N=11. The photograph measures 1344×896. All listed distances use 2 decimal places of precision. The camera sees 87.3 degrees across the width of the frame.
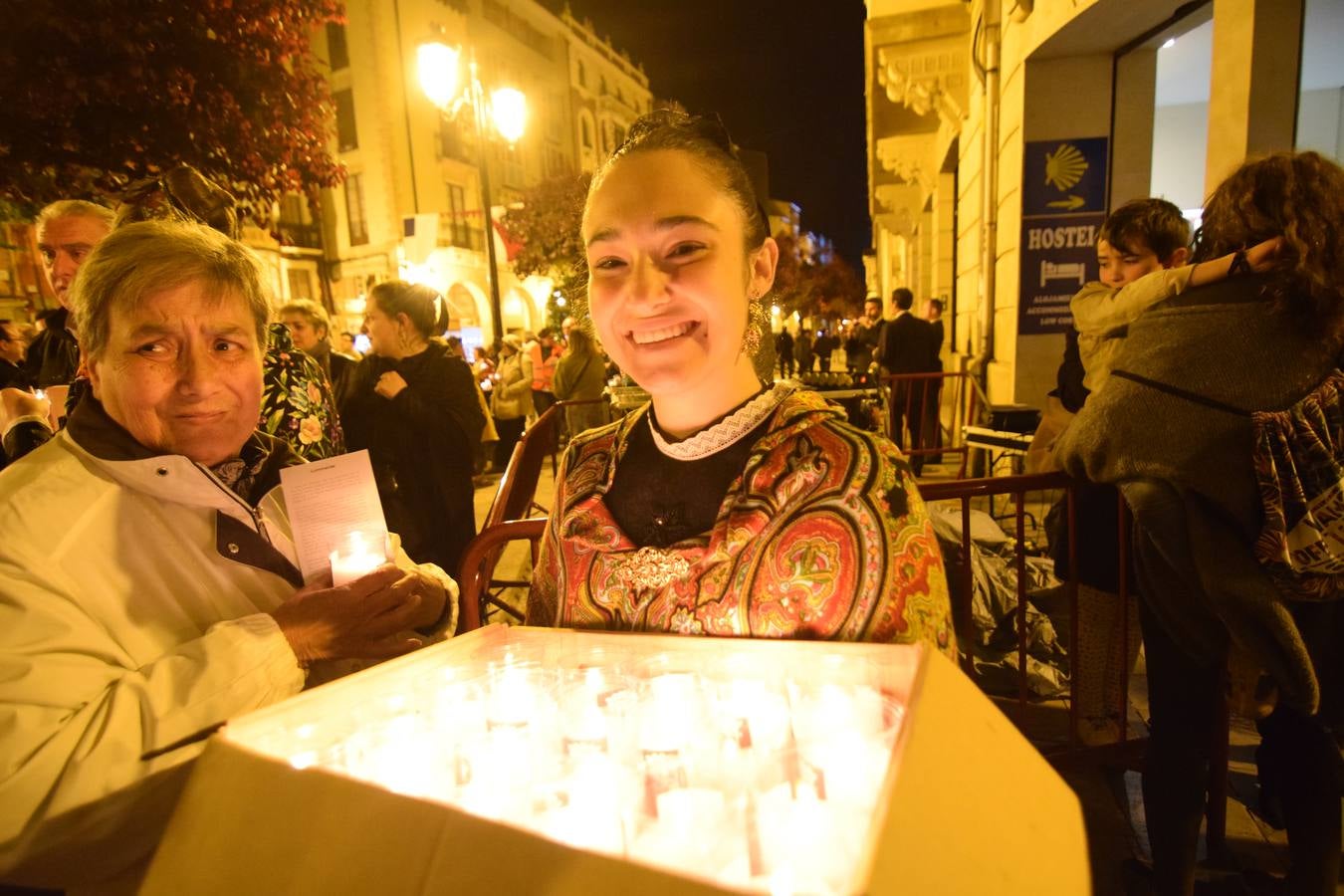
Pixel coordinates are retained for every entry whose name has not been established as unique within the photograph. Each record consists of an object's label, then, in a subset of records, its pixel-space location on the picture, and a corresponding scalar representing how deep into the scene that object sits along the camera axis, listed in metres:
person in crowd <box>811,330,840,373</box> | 26.51
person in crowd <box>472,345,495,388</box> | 13.06
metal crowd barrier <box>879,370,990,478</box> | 7.82
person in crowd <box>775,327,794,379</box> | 19.03
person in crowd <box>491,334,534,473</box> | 9.70
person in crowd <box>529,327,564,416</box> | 10.81
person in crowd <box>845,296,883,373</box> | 11.81
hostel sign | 6.61
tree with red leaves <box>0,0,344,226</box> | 4.12
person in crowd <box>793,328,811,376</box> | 22.11
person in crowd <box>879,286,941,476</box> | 8.66
